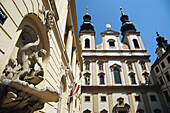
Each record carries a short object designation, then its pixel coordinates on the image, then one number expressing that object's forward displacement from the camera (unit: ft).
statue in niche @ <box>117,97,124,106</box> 68.42
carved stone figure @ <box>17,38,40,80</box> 8.55
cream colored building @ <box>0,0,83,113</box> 7.22
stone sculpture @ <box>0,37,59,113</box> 6.79
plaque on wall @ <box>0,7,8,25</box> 7.03
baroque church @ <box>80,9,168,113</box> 67.77
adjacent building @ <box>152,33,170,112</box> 68.44
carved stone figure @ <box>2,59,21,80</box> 7.33
